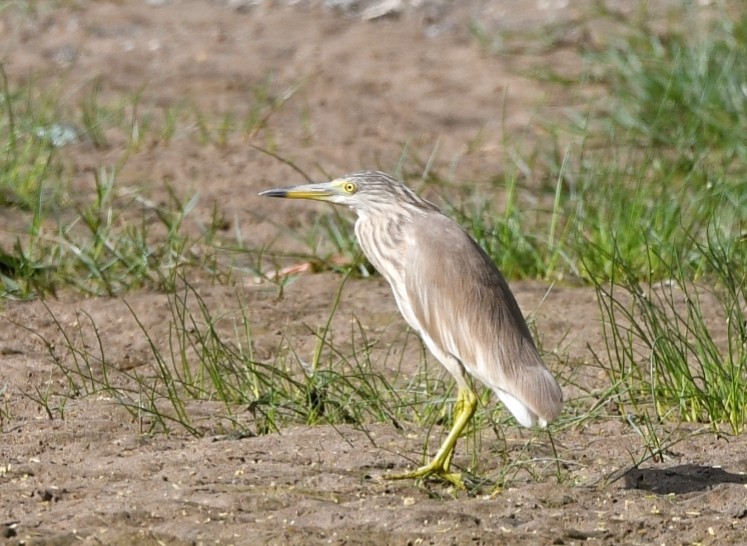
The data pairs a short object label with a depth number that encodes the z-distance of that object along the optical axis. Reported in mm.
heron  8352
